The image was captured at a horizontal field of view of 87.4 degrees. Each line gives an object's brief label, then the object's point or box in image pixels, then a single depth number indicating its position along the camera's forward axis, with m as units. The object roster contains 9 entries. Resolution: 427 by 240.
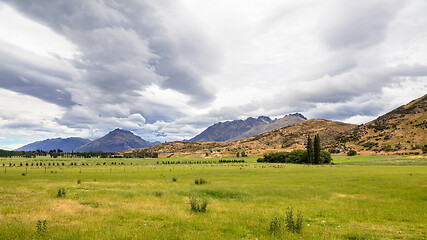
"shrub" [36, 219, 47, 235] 12.91
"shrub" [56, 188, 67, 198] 26.48
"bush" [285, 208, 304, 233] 14.72
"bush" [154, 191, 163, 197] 29.22
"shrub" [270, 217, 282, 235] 14.07
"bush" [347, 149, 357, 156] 197.01
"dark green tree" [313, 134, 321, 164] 130.38
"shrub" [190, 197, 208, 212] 20.20
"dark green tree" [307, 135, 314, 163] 131.88
